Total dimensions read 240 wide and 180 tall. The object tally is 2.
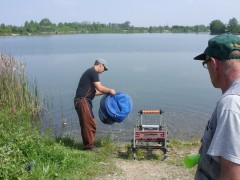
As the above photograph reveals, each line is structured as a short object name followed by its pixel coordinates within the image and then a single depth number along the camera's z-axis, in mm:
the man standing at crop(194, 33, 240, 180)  1226
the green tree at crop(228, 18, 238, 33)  69444
